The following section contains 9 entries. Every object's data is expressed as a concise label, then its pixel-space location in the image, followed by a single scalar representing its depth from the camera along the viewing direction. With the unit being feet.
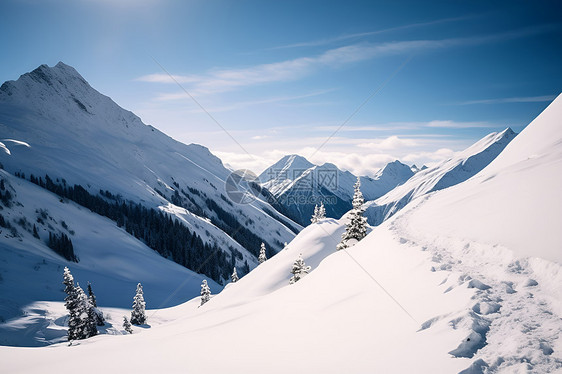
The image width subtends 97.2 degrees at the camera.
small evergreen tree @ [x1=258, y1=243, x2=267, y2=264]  186.87
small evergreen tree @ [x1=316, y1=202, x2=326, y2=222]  198.90
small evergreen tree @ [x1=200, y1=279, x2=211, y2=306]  152.35
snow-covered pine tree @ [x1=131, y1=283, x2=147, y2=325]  128.77
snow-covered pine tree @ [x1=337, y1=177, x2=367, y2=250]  84.23
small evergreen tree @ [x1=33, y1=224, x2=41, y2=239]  207.78
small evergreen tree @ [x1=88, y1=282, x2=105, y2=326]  112.16
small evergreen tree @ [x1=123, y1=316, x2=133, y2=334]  113.15
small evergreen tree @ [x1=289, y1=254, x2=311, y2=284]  84.28
